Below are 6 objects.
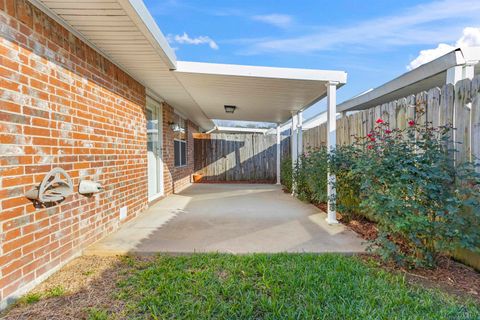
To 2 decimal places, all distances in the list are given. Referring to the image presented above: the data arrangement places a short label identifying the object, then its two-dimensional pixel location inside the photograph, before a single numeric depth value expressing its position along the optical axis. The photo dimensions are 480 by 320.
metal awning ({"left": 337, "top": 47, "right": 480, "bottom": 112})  2.82
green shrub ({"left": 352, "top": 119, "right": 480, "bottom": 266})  2.36
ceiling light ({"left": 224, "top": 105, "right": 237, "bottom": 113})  7.69
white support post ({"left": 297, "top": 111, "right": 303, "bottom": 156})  7.47
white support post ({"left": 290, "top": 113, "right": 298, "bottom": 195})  7.90
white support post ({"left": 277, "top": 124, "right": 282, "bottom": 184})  10.23
